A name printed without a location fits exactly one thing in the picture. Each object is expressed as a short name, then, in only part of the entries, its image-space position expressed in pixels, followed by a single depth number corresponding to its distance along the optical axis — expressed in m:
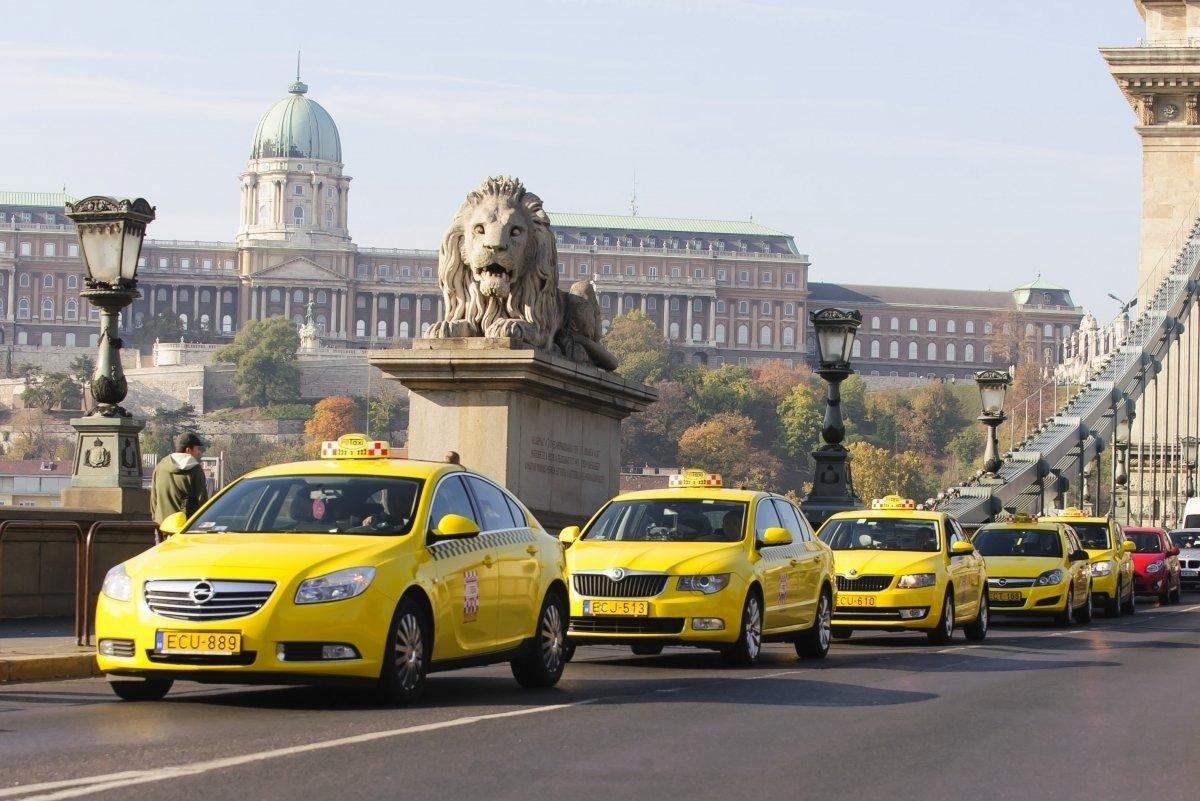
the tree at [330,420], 192.75
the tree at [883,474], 159.38
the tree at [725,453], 175.38
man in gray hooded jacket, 17.98
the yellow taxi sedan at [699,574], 16.77
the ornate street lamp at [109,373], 20.02
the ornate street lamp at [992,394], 39.38
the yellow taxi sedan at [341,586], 12.18
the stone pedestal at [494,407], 21.59
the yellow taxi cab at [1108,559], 31.20
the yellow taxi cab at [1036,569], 27.20
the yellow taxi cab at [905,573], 21.95
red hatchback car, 38.12
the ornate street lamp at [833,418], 30.41
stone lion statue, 22.30
